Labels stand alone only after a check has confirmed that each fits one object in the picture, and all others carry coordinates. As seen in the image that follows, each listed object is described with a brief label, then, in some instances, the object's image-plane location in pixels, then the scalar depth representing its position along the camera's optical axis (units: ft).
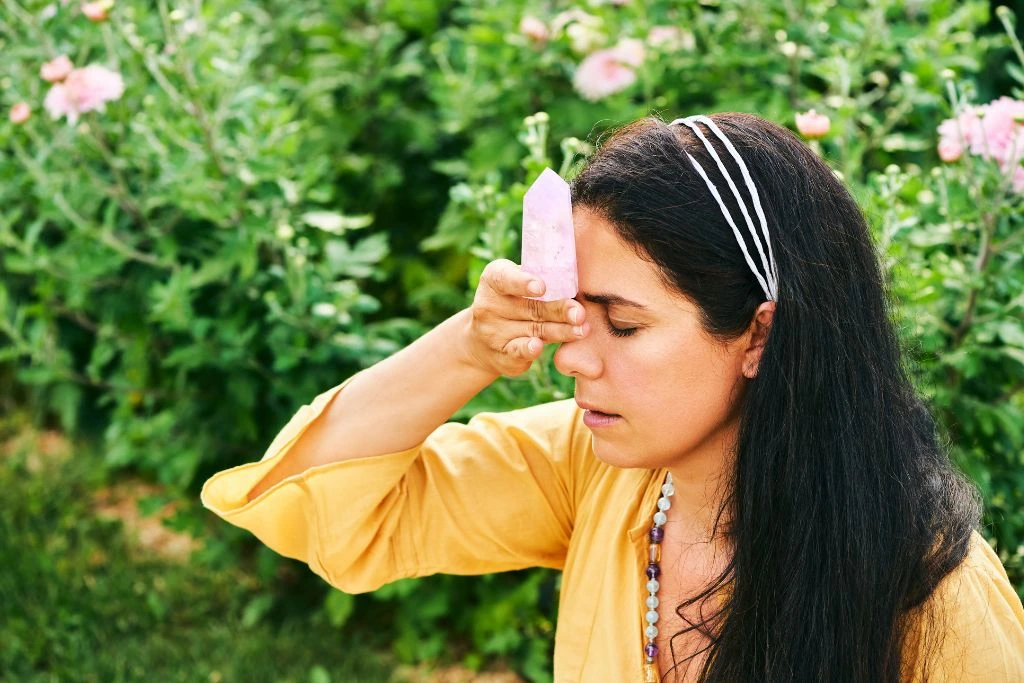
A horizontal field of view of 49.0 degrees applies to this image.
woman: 5.25
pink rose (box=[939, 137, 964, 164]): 7.88
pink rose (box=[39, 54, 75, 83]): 10.05
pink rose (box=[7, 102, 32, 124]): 10.40
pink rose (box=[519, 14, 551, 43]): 10.61
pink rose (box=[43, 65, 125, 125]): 10.16
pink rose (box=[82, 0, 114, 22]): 9.84
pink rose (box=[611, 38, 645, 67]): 10.20
